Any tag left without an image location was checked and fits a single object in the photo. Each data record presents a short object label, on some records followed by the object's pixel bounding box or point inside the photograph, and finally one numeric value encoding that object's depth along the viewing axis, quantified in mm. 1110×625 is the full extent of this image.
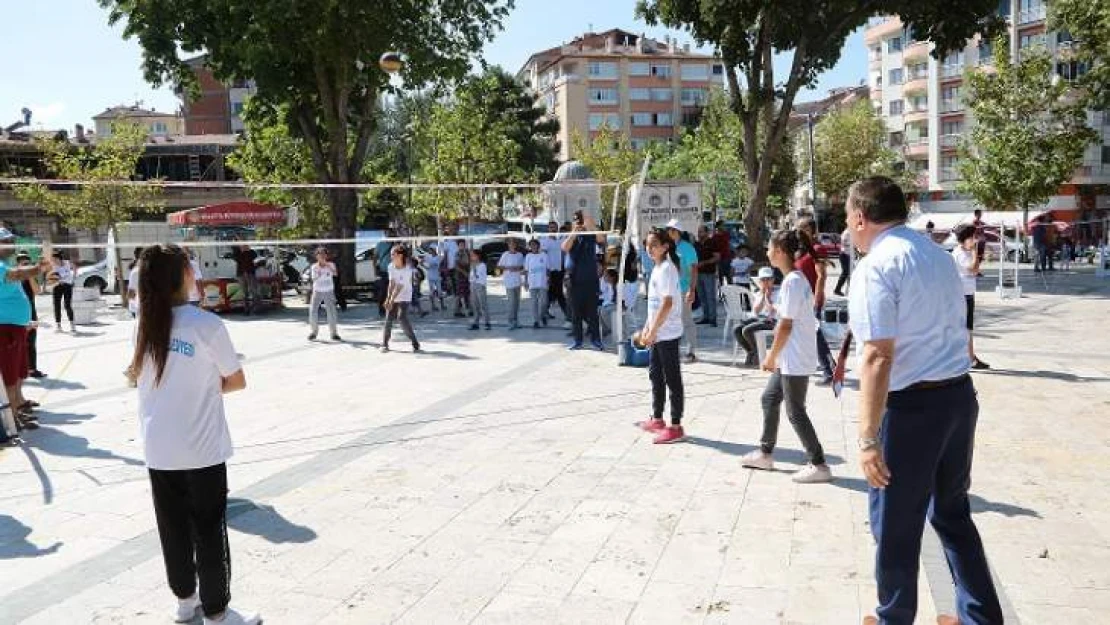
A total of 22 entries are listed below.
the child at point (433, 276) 20406
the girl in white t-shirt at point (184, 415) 3939
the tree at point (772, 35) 22984
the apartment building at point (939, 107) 52969
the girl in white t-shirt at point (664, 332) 7461
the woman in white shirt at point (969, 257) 10719
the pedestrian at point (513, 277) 16625
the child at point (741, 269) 16344
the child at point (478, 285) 16594
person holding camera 12908
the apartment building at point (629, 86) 83750
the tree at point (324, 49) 19953
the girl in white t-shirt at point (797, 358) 6188
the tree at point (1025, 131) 33438
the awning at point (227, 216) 21891
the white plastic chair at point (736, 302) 12195
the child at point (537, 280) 15789
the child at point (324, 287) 15328
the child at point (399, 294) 13703
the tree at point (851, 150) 52875
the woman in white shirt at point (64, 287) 18078
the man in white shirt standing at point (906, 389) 3355
